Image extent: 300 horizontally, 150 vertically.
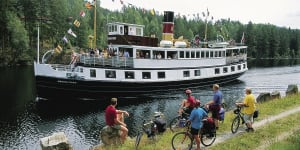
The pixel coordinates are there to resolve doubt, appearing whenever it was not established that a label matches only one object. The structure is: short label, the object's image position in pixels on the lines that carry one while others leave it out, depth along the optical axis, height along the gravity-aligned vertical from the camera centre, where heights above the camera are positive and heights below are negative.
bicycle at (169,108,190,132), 16.55 -3.39
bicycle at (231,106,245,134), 15.72 -3.05
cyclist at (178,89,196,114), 15.80 -2.32
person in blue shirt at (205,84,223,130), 15.42 -2.29
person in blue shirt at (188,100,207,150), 12.44 -2.39
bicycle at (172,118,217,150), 13.51 -3.49
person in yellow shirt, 15.16 -2.18
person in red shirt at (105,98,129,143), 13.78 -2.63
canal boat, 33.03 -1.09
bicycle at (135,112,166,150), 14.08 -3.16
